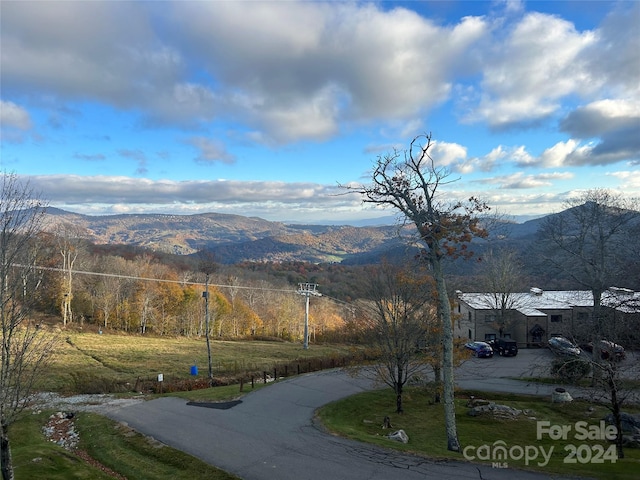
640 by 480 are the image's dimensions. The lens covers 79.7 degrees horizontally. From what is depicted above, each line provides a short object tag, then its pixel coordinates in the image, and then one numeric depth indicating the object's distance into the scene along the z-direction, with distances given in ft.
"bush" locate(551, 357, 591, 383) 62.80
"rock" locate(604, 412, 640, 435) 48.40
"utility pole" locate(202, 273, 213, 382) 83.11
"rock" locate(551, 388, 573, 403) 66.85
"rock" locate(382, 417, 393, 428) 55.16
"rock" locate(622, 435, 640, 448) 43.91
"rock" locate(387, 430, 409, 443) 47.70
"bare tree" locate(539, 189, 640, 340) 75.77
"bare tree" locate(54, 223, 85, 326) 173.68
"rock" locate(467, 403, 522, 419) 58.80
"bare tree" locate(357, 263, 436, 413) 61.82
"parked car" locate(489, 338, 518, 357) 111.65
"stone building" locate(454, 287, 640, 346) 124.67
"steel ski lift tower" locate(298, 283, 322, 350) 151.23
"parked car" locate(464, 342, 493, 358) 108.58
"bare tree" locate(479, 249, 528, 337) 126.21
